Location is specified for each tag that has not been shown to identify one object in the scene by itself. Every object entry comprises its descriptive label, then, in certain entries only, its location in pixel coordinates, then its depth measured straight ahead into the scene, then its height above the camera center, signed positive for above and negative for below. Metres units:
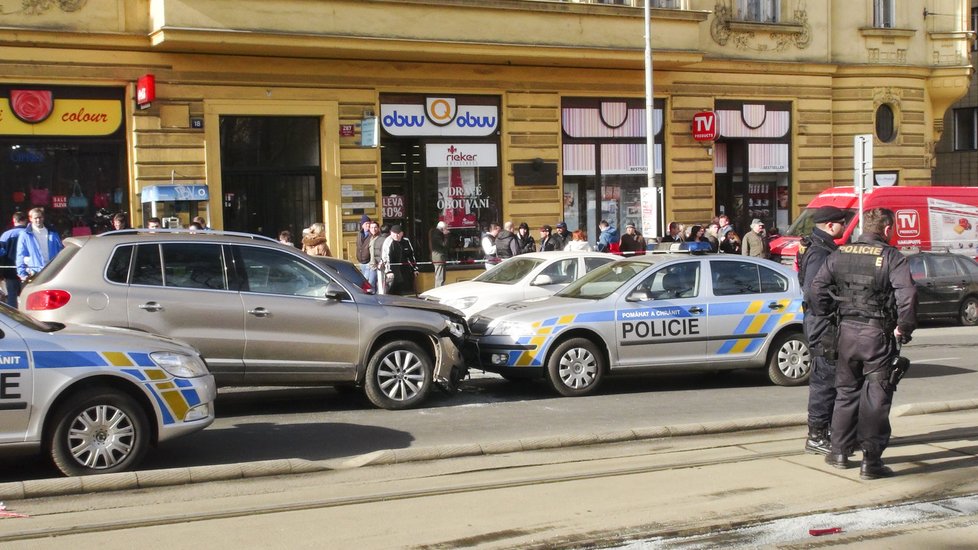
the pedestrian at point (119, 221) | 16.62 +0.02
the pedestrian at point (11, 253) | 15.40 -0.40
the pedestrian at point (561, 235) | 21.83 -0.43
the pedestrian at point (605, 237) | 22.92 -0.51
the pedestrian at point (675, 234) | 23.08 -0.48
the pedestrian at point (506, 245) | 21.42 -0.59
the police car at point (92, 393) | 7.39 -1.17
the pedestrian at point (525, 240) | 21.72 -0.52
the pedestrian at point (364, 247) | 20.30 -0.55
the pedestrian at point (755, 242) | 20.89 -0.61
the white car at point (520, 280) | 15.47 -0.94
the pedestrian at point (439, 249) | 21.84 -0.65
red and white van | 22.50 -0.23
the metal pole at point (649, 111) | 22.73 +2.05
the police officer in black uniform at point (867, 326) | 7.40 -0.79
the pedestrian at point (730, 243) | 22.19 -0.66
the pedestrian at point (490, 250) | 21.83 -0.69
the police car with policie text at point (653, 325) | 11.67 -1.21
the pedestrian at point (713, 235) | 22.28 -0.51
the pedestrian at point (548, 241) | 21.53 -0.53
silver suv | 9.71 -0.81
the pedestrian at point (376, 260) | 19.61 -0.76
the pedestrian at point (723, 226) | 22.66 -0.33
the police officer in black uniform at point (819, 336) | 8.13 -0.94
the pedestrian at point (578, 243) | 19.64 -0.53
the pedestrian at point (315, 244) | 17.68 -0.41
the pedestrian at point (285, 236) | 19.39 -0.30
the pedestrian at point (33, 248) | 15.30 -0.33
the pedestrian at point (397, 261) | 19.16 -0.78
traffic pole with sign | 18.84 +0.80
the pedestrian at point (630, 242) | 22.02 -0.60
